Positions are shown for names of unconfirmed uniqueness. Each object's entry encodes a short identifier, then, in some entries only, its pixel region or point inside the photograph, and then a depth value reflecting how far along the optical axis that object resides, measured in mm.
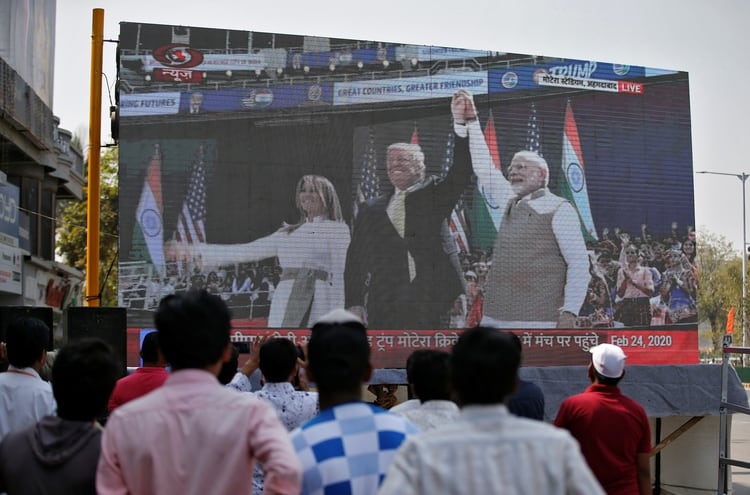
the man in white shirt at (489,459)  2453
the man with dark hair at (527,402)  5168
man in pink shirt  2768
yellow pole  11789
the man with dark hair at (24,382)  4324
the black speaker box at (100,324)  8781
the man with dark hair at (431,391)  3770
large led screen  12758
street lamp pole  44875
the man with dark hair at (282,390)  4531
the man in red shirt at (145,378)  5062
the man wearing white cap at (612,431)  4914
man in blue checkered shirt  2924
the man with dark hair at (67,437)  3066
